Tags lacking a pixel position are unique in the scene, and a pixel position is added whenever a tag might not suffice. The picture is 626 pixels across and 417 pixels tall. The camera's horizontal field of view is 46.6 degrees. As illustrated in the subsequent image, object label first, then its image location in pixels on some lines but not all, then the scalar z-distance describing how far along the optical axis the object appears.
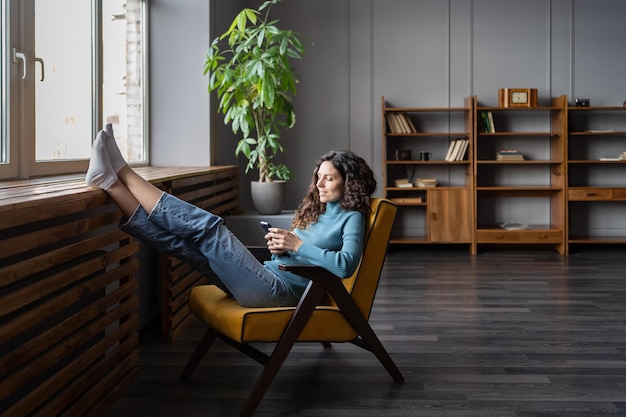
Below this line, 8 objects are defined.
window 3.29
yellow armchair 2.85
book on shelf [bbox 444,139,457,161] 7.53
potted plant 5.27
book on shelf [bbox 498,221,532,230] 7.44
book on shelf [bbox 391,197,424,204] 7.53
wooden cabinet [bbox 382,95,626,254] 7.35
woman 2.84
